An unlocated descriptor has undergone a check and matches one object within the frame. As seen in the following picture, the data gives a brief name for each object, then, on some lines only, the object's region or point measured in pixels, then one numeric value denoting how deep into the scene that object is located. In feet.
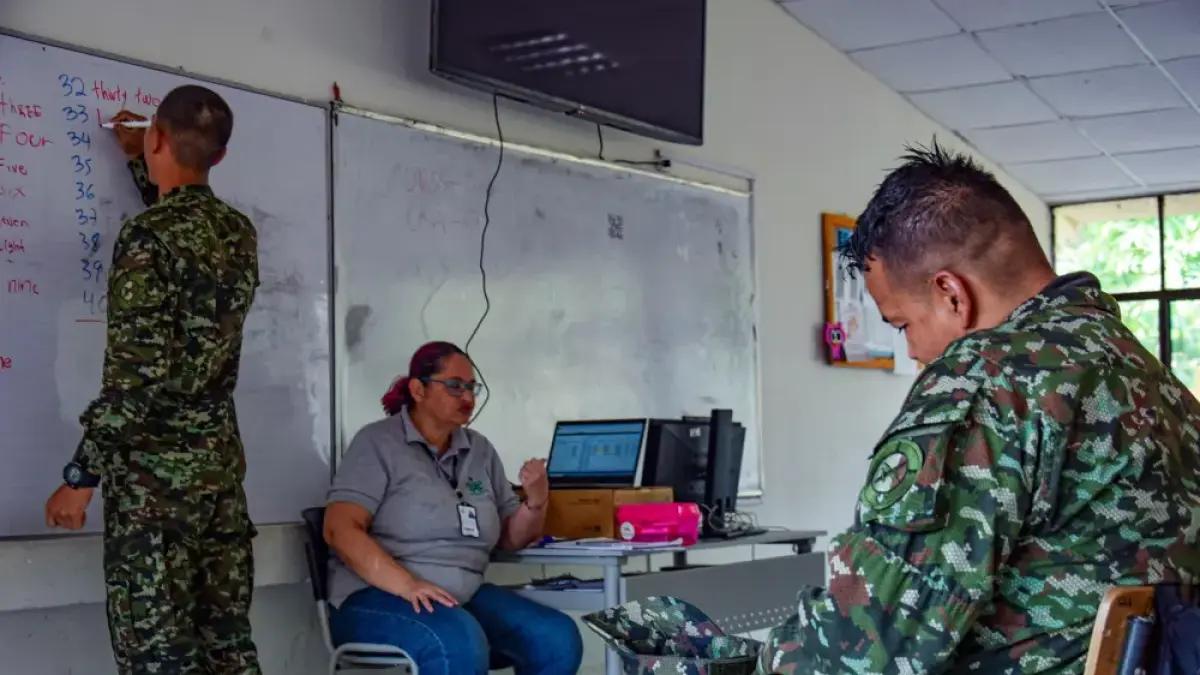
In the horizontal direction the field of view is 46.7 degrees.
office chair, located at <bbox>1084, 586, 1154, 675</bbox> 3.68
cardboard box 11.85
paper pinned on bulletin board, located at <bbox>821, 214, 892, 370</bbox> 19.51
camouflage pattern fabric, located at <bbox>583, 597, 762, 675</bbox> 4.42
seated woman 10.63
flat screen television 12.56
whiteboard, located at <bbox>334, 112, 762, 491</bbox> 12.34
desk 10.86
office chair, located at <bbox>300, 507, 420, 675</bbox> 10.67
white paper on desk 10.96
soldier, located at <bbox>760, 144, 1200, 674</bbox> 3.84
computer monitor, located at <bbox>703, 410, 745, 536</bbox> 12.89
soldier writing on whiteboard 8.63
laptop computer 12.58
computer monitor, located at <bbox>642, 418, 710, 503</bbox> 12.64
